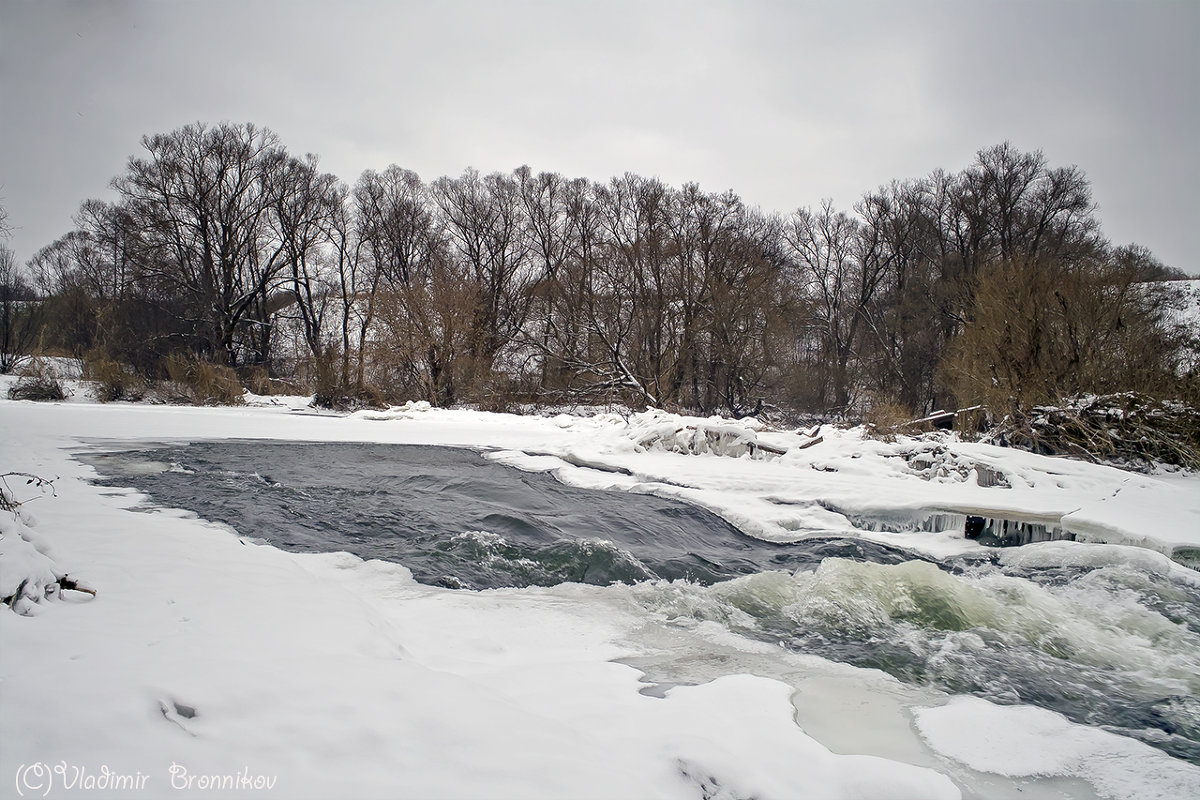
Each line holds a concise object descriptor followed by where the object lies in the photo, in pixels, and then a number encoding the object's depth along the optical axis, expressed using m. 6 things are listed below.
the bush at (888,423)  11.07
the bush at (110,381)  19.31
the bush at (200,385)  20.08
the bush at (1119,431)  8.30
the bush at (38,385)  18.53
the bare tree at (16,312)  28.17
